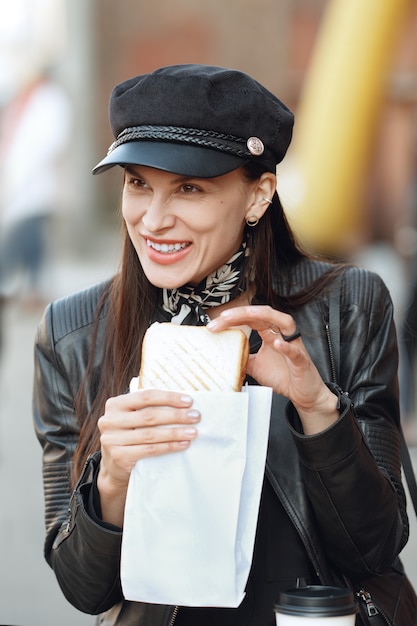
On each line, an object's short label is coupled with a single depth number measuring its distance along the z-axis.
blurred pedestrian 15.23
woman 3.62
